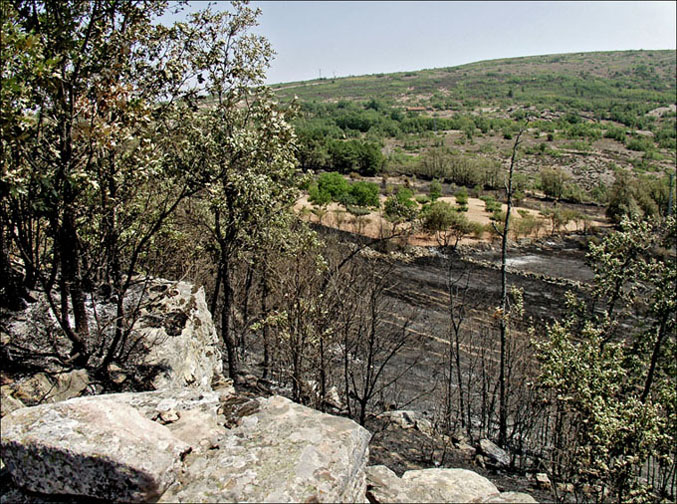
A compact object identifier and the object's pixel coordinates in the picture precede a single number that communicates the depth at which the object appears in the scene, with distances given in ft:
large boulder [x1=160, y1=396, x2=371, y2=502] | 14.05
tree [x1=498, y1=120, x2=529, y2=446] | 46.55
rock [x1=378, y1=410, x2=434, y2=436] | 49.23
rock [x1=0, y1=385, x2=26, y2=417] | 17.51
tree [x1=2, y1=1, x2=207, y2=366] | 18.21
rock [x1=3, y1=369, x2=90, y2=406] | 19.88
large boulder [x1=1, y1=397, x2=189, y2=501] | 13.38
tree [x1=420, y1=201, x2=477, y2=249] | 151.23
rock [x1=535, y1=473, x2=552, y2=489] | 41.21
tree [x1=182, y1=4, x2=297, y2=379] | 30.09
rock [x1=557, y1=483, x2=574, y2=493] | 37.62
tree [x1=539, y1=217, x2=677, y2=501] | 34.24
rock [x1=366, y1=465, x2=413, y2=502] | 17.01
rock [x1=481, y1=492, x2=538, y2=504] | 16.02
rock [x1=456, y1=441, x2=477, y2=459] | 46.08
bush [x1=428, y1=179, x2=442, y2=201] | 209.43
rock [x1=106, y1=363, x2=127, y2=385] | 23.17
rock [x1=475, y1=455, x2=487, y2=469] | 43.91
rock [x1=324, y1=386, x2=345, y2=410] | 47.26
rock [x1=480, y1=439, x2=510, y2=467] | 44.86
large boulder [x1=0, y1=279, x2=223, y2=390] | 21.84
